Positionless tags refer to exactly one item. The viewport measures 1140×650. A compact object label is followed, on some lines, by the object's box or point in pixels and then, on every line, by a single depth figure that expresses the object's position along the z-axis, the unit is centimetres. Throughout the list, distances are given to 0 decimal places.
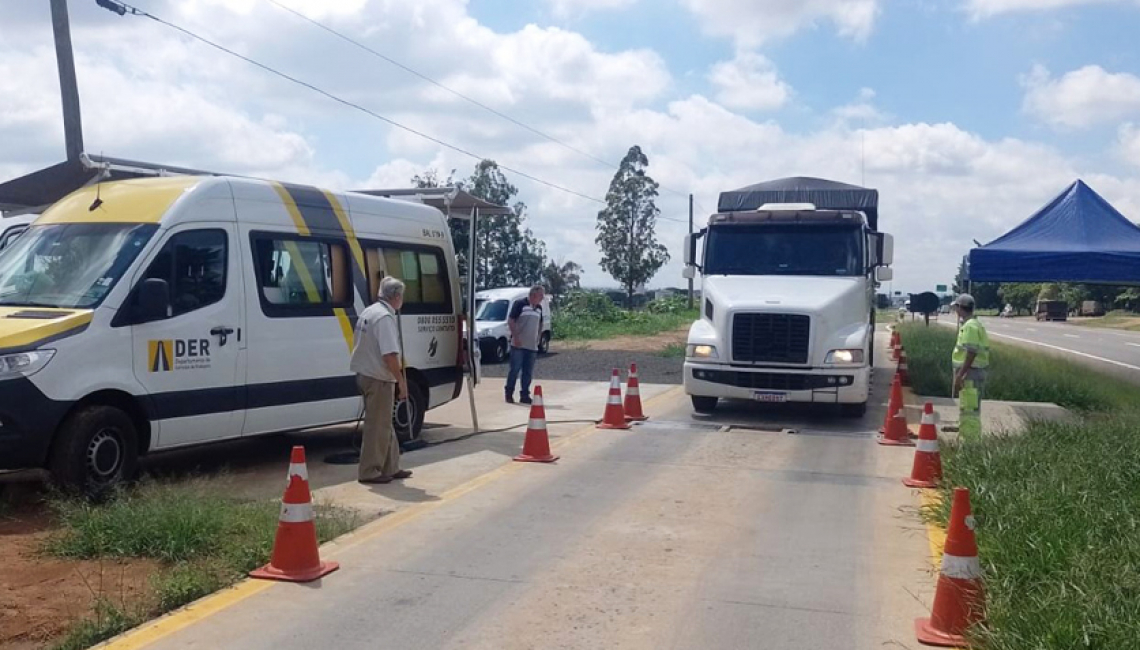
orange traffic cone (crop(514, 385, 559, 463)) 1036
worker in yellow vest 1078
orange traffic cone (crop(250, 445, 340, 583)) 613
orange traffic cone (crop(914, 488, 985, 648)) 520
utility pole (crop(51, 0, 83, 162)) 1416
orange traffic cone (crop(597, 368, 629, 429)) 1291
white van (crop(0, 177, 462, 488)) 758
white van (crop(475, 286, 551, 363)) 2497
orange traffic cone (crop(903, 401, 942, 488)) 929
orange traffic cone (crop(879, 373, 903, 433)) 1217
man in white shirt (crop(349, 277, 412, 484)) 898
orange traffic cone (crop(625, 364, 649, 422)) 1356
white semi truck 1299
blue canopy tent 1303
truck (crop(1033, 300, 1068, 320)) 7619
